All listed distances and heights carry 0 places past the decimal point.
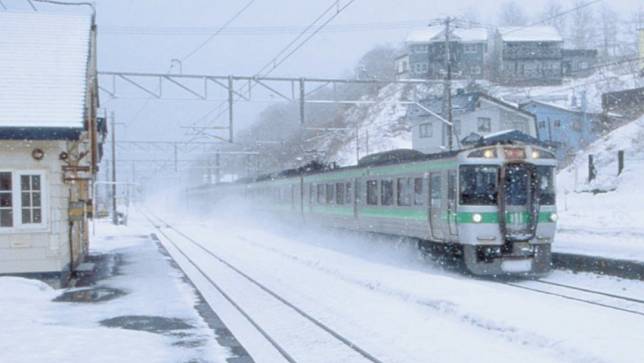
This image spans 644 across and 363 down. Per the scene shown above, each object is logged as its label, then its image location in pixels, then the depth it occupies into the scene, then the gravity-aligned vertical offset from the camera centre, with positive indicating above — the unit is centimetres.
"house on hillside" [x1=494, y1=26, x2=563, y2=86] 8094 +1310
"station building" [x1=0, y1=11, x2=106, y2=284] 1545 +72
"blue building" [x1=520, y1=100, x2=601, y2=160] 5747 +406
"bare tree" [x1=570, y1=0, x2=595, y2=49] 11131 +2257
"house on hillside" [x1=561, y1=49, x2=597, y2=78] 8862 +1388
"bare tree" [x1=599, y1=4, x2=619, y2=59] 10720 +2108
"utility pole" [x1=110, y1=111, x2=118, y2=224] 4703 +198
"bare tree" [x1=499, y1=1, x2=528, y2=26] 12575 +2661
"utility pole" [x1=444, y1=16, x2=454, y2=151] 2682 +295
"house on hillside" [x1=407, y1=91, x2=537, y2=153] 5241 +428
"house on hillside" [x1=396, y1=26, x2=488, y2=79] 7675 +1316
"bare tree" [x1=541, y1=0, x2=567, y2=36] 11556 +2428
